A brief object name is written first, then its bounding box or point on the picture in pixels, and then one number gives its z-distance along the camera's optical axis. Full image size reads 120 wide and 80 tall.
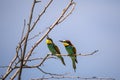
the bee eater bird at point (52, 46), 15.68
